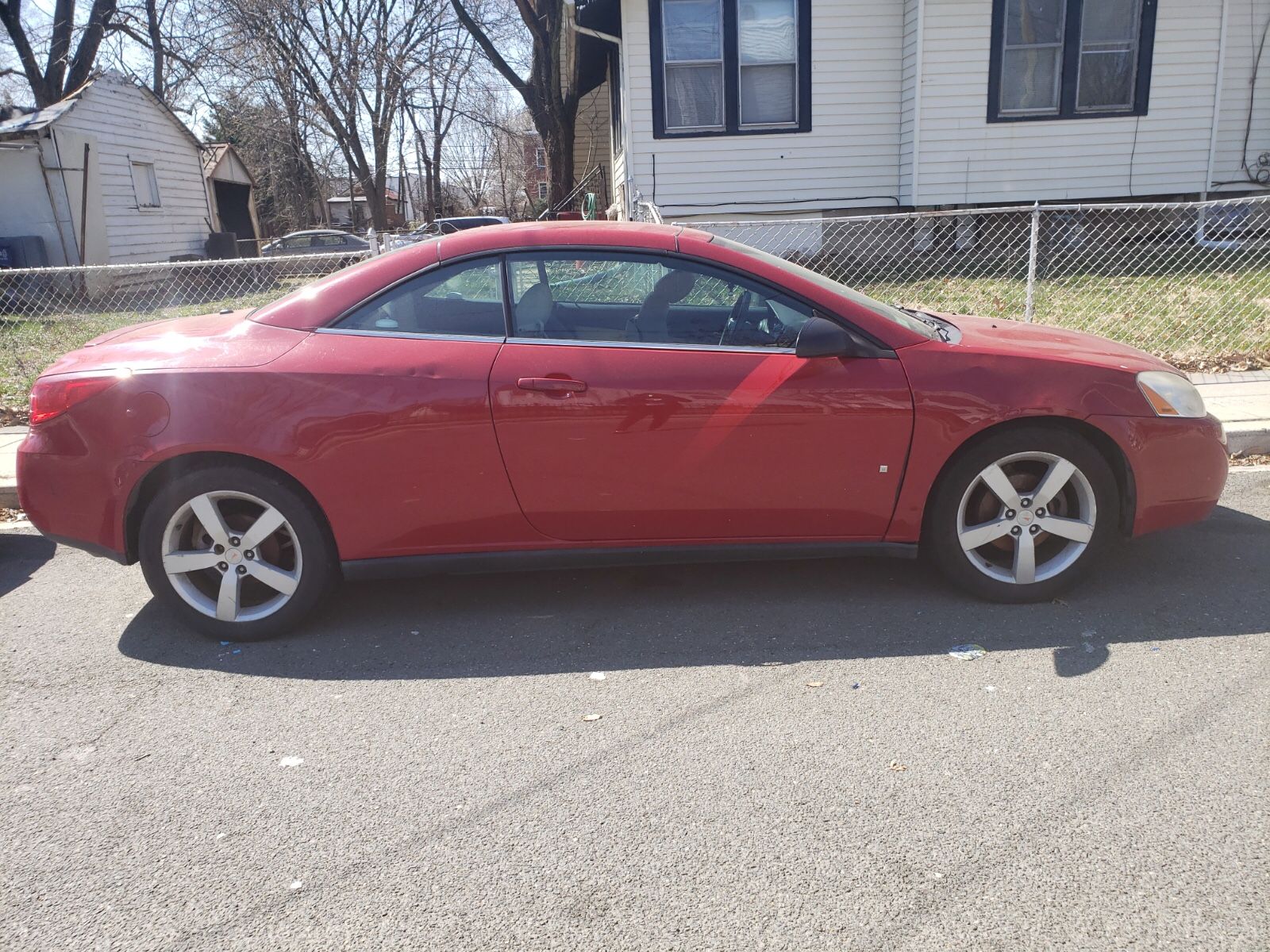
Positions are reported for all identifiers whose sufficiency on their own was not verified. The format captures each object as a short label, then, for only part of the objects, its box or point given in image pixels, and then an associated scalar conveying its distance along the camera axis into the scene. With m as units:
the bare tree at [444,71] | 28.94
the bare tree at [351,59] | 27.53
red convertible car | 3.64
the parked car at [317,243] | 23.94
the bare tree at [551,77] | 18.22
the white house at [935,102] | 13.05
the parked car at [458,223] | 22.44
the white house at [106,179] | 18.34
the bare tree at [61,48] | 23.73
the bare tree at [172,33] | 25.50
